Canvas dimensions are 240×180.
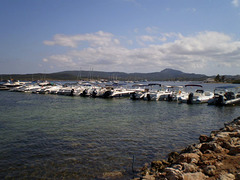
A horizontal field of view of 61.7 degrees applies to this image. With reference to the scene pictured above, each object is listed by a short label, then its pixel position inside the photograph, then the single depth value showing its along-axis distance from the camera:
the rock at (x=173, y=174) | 7.68
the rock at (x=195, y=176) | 7.68
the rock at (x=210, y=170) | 8.16
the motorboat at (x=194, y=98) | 39.25
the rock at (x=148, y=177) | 8.54
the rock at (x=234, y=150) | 10.47
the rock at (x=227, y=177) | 7.32
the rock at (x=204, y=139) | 13.77
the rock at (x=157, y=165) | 10.00
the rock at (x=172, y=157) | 10.80
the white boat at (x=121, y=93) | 52.39
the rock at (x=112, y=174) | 9.82
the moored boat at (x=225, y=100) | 36.53
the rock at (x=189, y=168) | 8.49
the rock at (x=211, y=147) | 10.85
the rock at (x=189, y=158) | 9.58
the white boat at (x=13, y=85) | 90.96
